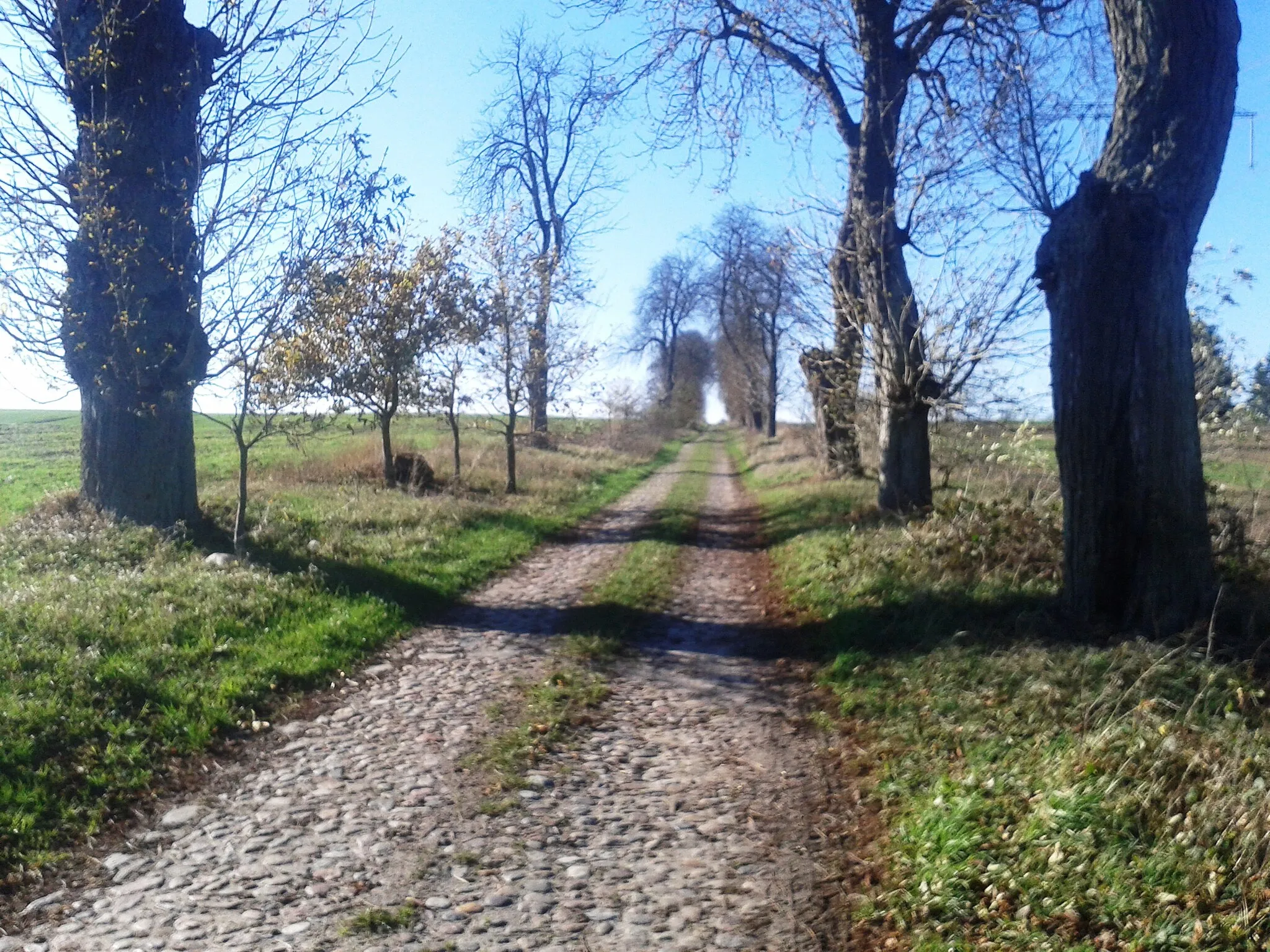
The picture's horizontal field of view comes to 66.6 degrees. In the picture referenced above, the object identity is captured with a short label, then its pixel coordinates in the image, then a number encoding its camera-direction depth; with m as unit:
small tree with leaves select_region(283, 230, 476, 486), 16.11
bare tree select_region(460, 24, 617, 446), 32.66
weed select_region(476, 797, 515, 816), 5.46
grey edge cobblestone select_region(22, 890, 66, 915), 4.43
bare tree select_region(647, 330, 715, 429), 63.94
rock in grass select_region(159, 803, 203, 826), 5.31
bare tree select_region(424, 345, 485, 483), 19.78
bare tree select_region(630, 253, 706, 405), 65.69
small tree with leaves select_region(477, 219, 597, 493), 21.05
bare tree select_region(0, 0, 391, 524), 10.55
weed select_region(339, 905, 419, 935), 4.22
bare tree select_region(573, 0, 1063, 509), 14.09
